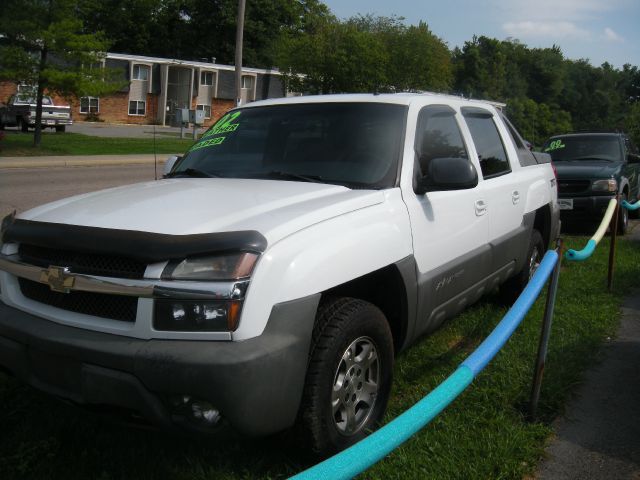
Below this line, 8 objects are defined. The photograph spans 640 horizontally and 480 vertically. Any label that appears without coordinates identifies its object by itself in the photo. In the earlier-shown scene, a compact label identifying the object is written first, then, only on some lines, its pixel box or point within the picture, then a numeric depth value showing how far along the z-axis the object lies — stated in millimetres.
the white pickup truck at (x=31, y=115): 32094
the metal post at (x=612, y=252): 6172
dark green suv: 10016
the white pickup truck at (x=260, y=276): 2473
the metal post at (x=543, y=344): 3559
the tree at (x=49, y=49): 20484
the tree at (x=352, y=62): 33500
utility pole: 22938
